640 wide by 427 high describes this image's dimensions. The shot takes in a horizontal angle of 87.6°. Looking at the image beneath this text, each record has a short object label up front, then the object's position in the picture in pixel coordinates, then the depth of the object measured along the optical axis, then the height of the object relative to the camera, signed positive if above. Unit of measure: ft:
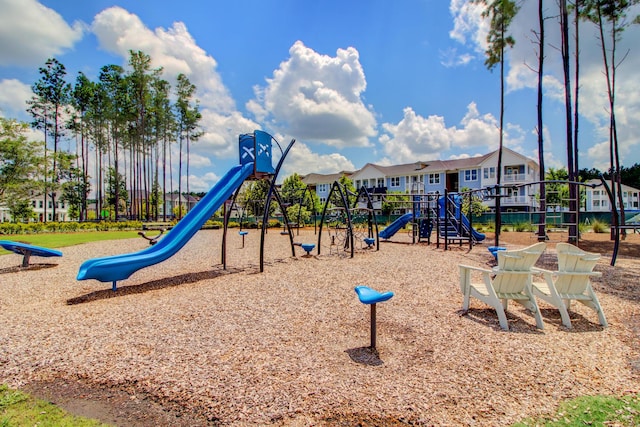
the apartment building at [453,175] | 141.49 +18.06
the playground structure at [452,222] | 40.39 -1.58
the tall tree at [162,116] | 126.93 +37.83
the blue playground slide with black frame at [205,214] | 22.93 -0.17
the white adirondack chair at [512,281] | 16.33 -3.60
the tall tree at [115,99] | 120.67 +41.64
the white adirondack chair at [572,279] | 16.90 -3.55
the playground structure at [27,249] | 32.60 -3.70
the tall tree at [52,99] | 111.97 +38.93
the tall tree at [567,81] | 50.24 +19.93
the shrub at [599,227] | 72.28 -3.45
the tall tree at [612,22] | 58.08 +33.35
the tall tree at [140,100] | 120.37 +41.45
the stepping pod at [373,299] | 13.33 -3.51
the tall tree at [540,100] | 53.98 +18.93
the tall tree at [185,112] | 134.10 +40.67
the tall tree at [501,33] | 67.31 +38.07
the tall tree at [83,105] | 121.08 +39.68
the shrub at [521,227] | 81.22 -3.87
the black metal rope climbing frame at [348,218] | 39.34 -0.98
